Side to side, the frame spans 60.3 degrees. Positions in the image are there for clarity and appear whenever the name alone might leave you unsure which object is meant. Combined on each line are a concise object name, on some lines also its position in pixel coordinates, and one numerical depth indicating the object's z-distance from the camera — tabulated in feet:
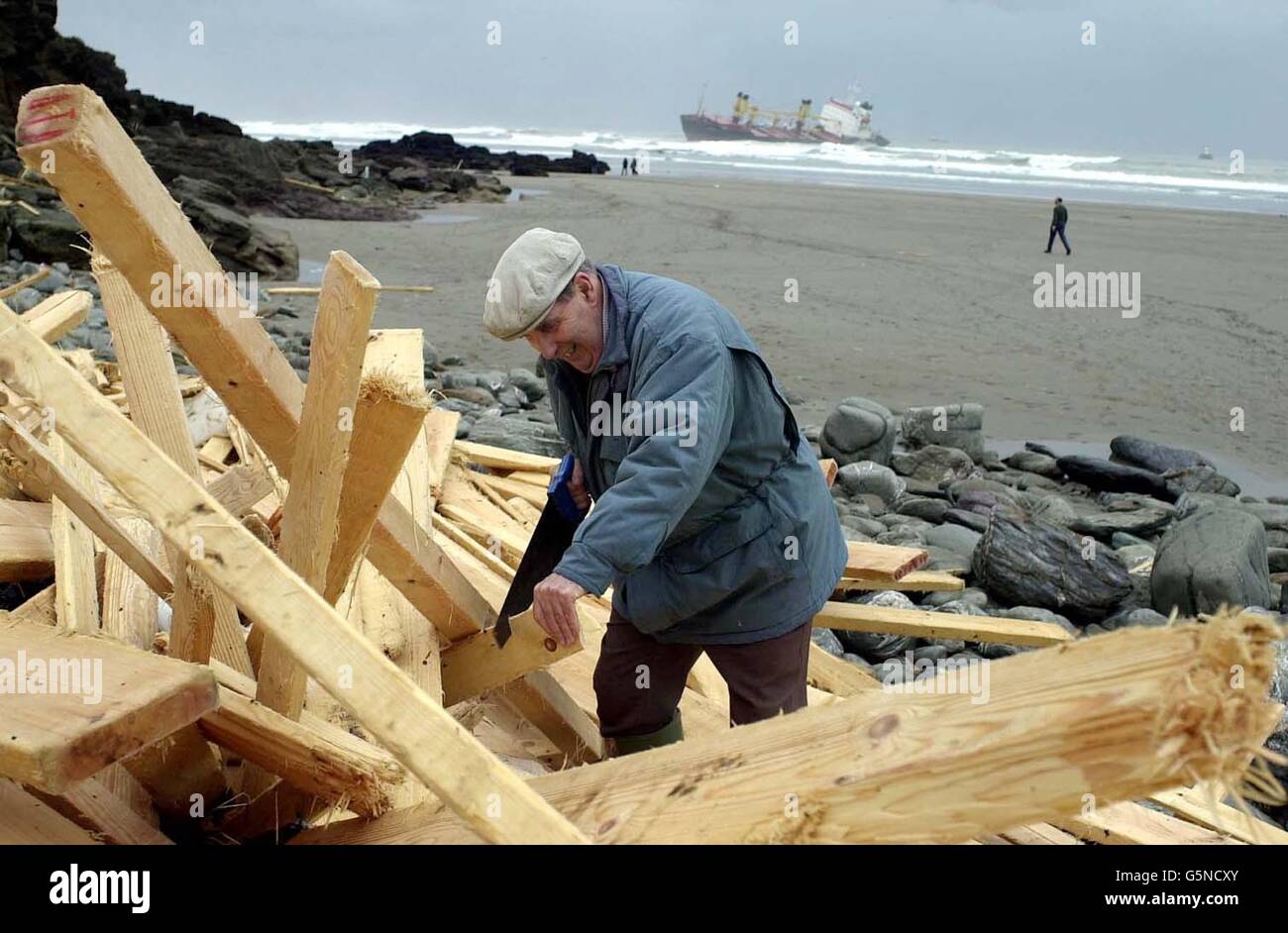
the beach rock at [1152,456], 31.07
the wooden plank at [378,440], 8.33
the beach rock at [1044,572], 20.57
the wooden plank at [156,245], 6.51
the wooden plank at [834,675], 14.96
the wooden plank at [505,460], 20.21
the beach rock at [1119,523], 25.18
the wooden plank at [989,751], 3.97
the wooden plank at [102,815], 7.32
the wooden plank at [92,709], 5.96
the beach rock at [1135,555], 22.99
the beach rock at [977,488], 27.43
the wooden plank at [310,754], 7.52
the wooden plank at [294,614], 5.08
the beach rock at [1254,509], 25.91
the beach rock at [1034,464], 30.91
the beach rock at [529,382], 33.55
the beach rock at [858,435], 30.12
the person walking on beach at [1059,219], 71.05
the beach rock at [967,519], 24.95
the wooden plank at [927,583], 18.51
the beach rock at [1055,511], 25.60
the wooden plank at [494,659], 10.02
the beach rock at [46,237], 50.49
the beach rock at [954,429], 31.86
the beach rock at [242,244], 55.42
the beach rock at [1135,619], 19.70
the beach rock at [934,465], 30.01
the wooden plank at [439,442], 16.93
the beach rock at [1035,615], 19.65
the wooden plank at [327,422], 7.10
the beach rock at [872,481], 27.71
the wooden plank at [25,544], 11.03
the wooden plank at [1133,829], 9.77
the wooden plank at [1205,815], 10.04
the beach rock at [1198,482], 29.30
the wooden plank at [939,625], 16.08
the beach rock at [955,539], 23.45
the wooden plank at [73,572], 9.40
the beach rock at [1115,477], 29.12
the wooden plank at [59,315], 16.43
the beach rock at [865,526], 24.07
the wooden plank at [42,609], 9.84
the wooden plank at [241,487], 12.05
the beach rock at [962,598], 20.36
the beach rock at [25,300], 32.35
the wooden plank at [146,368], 11.08
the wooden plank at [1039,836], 9.07
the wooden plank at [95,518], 8.94
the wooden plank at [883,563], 16.97
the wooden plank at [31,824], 6.94
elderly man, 8.86
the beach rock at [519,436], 23.76
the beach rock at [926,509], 25.80
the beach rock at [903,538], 23.45
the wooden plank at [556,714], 11.08
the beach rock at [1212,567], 20.17
